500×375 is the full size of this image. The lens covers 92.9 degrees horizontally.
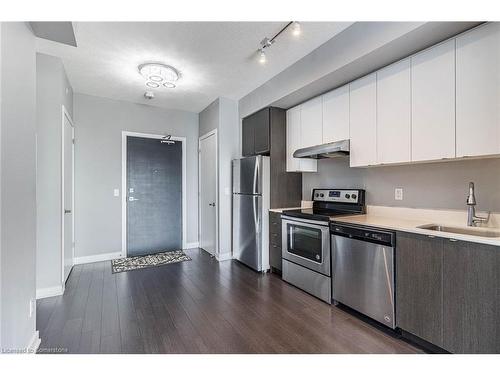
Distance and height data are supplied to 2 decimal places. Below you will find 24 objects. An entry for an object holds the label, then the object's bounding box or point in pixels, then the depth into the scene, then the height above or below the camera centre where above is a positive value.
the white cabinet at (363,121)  2.30 +0.66
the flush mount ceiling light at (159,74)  2.79 +1.40
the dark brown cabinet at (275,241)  3.19 -0.73
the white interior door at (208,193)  4.06 -0.10
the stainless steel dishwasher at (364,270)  1.92 -0.73
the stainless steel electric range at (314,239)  2.46 -0.59
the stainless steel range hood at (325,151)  2.52 +0.41
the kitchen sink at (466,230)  1.68 -0.34
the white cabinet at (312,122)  2.89 +0.82
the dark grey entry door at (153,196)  4.11 -0.15
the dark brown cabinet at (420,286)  1.63 -0.72
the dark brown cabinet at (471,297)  1.40 -0.69
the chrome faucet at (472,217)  1.80 -0.23
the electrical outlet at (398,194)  2.38 -0.07
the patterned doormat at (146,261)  3.54 -1.18
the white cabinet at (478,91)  1.56 +0.65
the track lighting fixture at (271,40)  2.07 +1.43
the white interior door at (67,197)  2.87 -0.12
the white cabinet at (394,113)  2.03 +0.66
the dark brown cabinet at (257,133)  3.35 +0.82
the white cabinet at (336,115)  2.56 +0.81
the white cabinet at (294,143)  3.23 +0.62
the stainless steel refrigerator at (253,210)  3.31 -0.34
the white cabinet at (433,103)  1.77 +0.66
